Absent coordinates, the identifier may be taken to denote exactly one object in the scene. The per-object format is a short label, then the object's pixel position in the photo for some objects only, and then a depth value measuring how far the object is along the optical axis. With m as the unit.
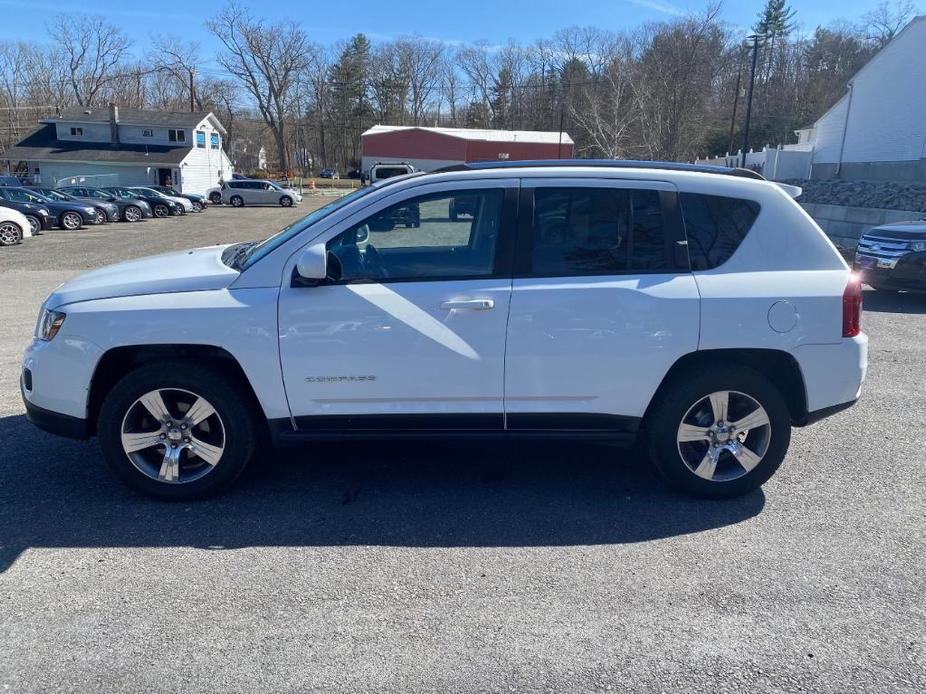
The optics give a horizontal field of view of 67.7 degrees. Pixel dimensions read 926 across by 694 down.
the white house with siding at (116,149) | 52.28
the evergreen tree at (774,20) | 86.12
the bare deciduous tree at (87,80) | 81.88
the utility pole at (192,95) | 61.25
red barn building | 60.12
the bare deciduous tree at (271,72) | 78.38
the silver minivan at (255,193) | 46.91
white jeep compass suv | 3.67
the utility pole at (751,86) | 36.06
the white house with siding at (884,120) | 29.98
